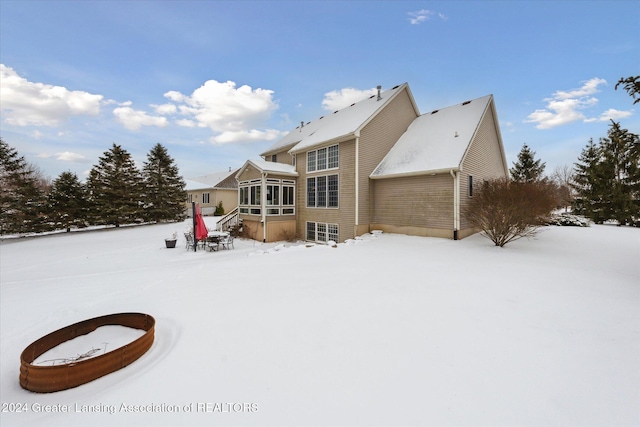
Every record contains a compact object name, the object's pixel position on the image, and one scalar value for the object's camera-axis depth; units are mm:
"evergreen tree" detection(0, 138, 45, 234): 18844
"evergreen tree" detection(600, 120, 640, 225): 18891
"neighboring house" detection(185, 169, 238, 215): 33031
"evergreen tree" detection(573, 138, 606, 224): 20859
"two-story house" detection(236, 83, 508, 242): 12266
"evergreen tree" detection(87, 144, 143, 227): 23172
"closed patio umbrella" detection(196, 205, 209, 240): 13234
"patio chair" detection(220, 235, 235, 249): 13886
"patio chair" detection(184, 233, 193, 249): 14016
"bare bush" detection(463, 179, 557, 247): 9648
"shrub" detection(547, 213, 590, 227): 17342
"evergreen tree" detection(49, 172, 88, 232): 20781
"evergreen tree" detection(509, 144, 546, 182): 31172
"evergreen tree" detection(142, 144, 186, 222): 27078
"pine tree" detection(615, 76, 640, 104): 5930
